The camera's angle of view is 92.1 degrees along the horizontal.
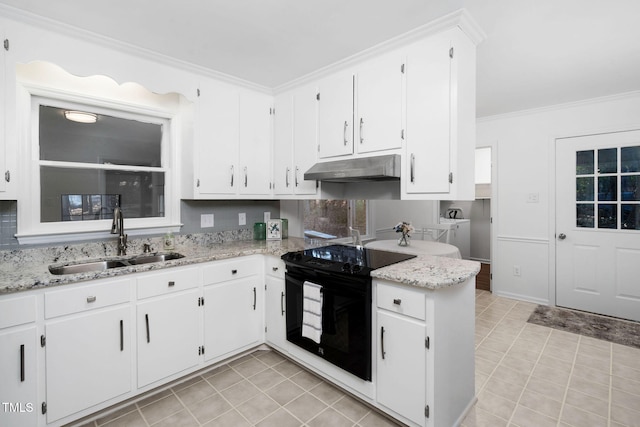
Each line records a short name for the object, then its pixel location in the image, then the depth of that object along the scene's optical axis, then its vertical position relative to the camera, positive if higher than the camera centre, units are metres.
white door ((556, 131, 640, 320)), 3.34 -0.16
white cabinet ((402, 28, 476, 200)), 1.92 +0.60
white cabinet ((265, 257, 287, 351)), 2.54 -0.80
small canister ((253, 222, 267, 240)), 3.24 -0.20
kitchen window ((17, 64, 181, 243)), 2.18 +0.42
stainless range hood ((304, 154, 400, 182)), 2.13 +0.31
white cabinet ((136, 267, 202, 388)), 2.03 -0.78
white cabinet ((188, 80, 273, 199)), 2.70 +0.63
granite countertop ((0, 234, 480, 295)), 1.66 -0.35
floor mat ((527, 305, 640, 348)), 2.97 -1.22
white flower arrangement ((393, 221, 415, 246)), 3.28 -0.22
